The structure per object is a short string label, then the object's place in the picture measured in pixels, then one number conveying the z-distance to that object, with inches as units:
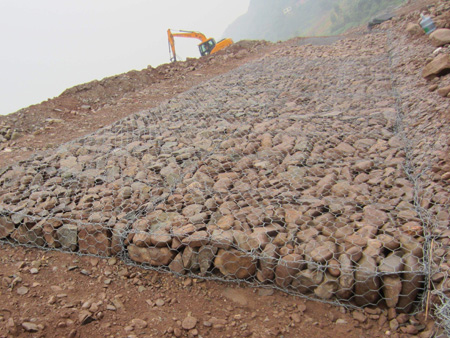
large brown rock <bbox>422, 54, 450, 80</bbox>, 156.6
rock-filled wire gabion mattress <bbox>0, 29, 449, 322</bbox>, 71.8
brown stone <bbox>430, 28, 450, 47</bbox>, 195.8
